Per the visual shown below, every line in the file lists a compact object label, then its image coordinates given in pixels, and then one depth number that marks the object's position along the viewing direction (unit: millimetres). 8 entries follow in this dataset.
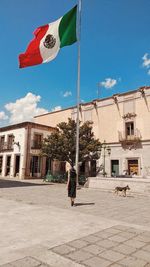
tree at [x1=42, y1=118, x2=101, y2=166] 23266
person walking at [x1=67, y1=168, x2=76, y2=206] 9874
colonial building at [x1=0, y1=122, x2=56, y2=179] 28875
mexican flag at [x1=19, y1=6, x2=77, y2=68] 14828
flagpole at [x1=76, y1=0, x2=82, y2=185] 16391
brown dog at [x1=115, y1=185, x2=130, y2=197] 13469
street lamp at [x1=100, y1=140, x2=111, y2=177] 27984
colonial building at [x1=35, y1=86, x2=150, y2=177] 25859
